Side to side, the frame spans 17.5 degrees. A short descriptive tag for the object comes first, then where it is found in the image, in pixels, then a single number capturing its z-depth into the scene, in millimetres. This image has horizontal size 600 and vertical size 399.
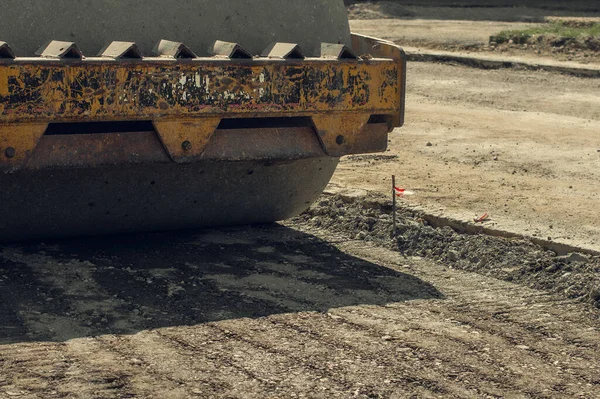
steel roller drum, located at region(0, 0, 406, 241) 8313
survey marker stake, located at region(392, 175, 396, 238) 10681
